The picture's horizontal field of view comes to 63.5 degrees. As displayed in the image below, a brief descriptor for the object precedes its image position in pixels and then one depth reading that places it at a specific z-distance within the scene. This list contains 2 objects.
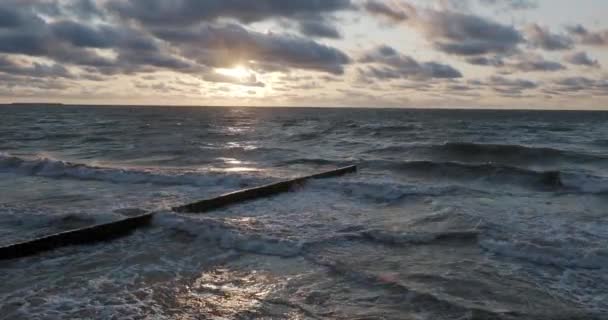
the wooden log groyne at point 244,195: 11.70
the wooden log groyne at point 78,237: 8.14
